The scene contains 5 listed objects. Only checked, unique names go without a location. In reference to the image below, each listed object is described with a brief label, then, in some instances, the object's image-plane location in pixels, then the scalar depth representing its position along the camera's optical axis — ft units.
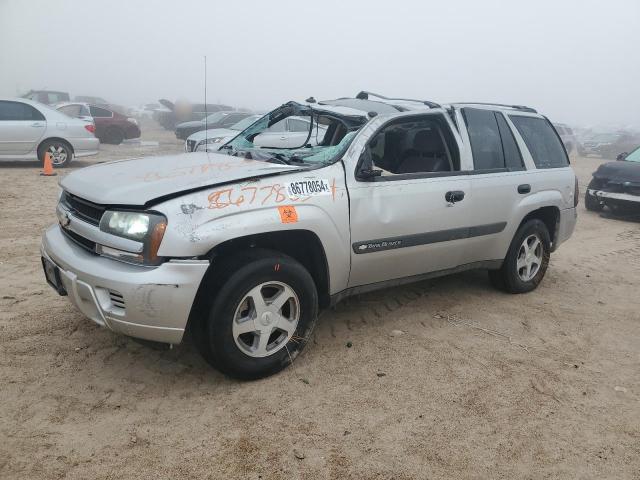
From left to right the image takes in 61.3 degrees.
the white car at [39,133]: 34.63
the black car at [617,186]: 30.27
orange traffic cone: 33.24
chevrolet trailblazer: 9.19
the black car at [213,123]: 54.08
